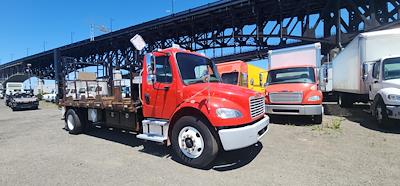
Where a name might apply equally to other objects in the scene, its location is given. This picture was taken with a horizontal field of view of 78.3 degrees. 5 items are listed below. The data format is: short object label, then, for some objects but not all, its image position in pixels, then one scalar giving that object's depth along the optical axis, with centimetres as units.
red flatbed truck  475
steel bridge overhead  2219
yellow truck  1496
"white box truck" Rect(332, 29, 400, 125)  768
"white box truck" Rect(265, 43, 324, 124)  868
